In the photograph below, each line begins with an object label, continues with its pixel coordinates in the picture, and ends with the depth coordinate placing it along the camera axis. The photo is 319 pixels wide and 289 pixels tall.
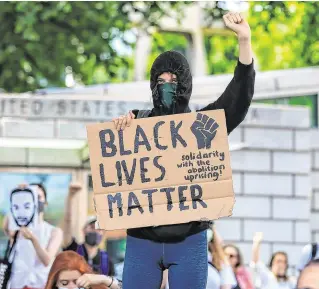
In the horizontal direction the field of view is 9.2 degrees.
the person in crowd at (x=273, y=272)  19.51
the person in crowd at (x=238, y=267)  20.08
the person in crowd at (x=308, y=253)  12.56
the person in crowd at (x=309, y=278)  6.09
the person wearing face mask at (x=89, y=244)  14.76
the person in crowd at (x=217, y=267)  15.46
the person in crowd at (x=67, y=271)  12.73
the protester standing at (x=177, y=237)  9.03
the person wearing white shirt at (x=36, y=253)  14.32
